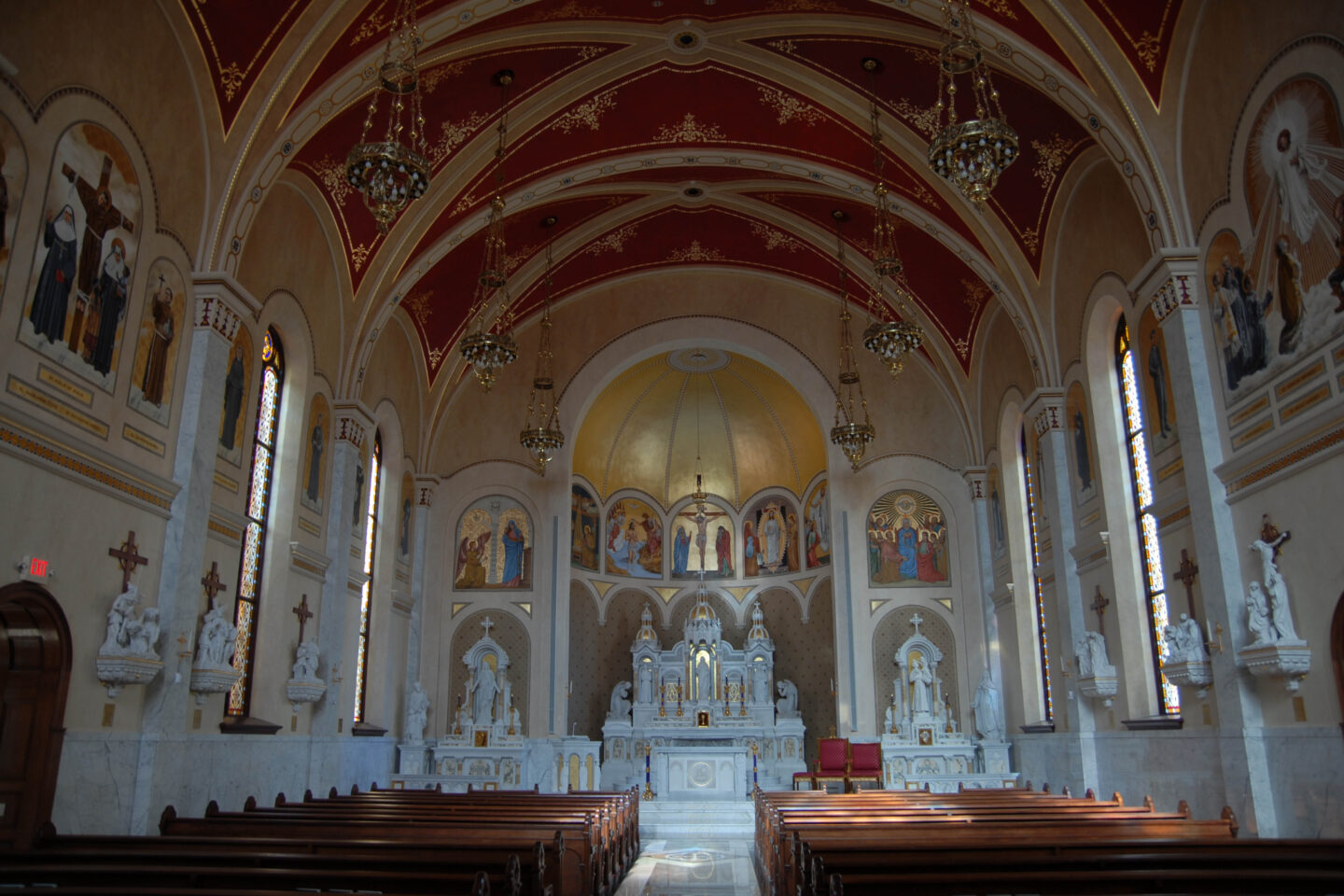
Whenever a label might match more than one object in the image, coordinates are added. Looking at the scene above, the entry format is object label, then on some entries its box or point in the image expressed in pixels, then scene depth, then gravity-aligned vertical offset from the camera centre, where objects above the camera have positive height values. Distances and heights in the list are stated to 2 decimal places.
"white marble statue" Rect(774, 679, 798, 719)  22.92 +0.68
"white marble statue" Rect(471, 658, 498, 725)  20.27 +0.70
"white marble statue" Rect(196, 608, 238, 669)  11.62 +1.04
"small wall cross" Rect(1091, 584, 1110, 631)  14.36 +1.78
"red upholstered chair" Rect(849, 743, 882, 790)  18.92 -0.58
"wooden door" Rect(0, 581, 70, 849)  9.20 +0.26
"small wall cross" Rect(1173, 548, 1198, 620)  11.80 +1.82
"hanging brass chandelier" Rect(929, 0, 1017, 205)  8.45 +4.87
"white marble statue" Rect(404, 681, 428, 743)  19.42 +0.34
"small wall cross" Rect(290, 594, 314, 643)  14.91 +1.74
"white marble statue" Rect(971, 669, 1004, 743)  19.00 +0.35
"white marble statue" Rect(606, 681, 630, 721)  23.14 +0.61
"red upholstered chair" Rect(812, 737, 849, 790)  18.90 -0.55
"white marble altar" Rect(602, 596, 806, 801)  19.94 +0.31
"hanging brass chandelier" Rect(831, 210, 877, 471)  16.14 +4.71
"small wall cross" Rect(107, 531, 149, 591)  10.48 +1.80
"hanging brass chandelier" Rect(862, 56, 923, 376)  12.35 +4.96
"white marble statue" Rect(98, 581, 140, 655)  10.08 +1.10
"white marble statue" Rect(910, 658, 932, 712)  20.16 +0.84
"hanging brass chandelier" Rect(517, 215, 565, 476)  16.28 +4.74
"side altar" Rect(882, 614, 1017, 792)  18.88 -0.15
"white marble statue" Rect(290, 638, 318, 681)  14.53 +0.99
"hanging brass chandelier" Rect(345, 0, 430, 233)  8.67 +4.85
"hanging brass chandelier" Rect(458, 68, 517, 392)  12.90 +4.92
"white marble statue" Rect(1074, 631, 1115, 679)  14.03 +1.02
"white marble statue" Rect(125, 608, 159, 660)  10.27 +0.97
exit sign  9.02 +1.46
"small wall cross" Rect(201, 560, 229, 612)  12.36 +1.79
